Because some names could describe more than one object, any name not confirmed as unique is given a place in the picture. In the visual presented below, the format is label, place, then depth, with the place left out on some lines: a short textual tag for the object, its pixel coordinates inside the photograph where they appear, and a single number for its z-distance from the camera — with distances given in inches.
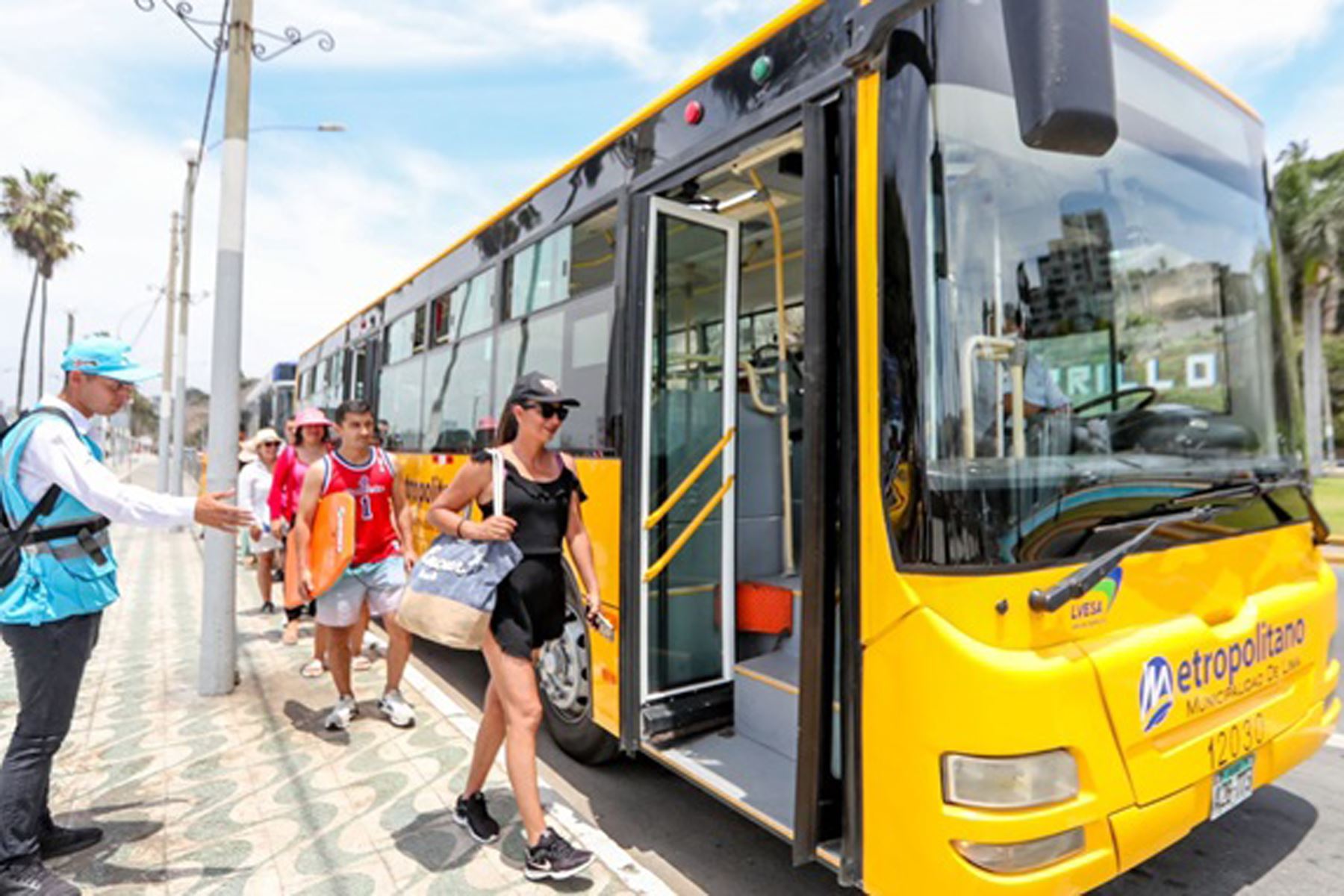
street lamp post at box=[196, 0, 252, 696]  206.2
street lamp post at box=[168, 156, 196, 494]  544.4
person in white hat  287.0
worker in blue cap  112.4
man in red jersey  180.5
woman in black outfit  118.5
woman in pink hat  224.4
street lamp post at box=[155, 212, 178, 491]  627.8
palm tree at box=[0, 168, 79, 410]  1439.5
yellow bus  85.0
